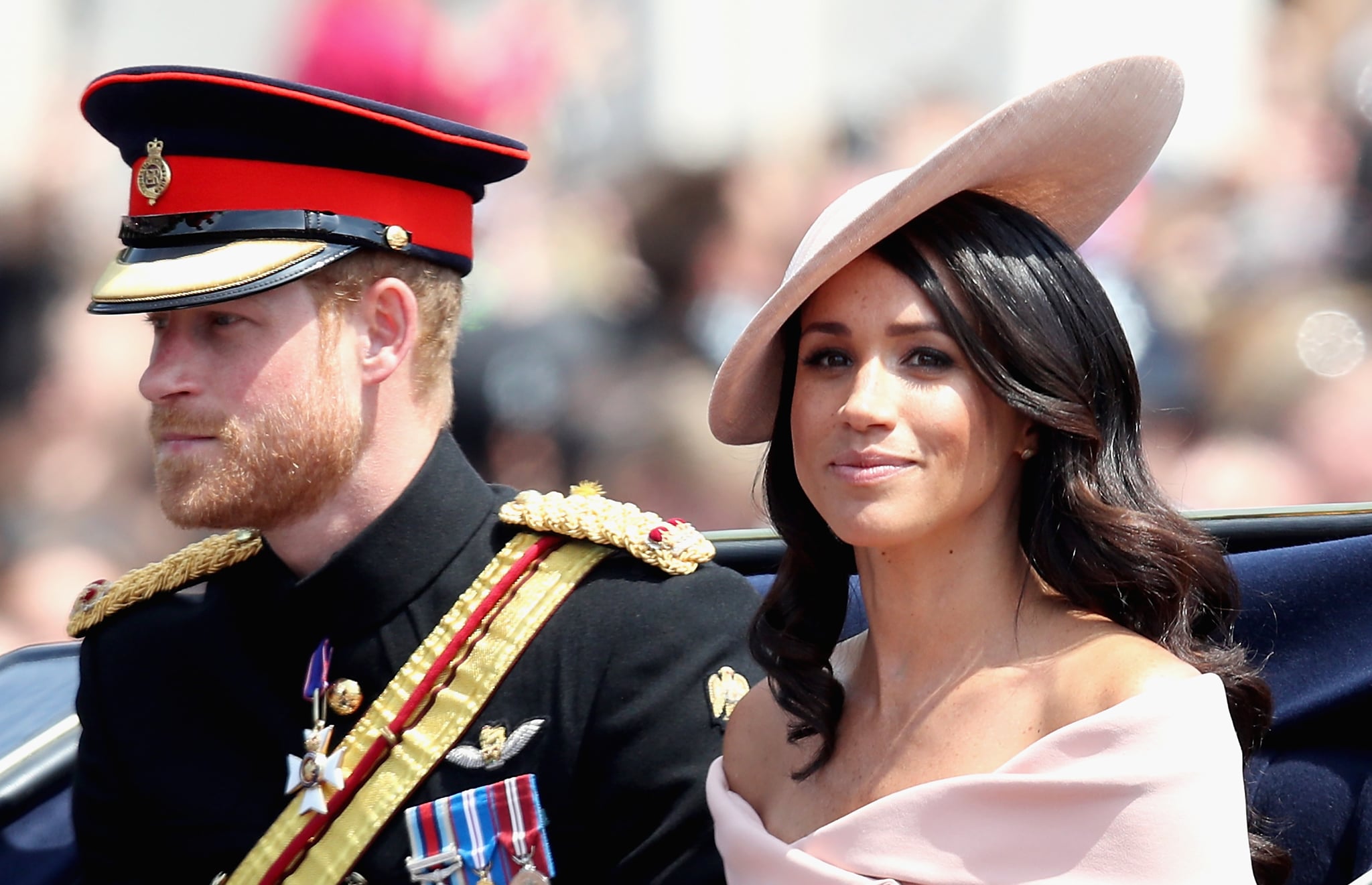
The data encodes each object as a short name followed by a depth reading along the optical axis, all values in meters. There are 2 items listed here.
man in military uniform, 11.30
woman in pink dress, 11.00
